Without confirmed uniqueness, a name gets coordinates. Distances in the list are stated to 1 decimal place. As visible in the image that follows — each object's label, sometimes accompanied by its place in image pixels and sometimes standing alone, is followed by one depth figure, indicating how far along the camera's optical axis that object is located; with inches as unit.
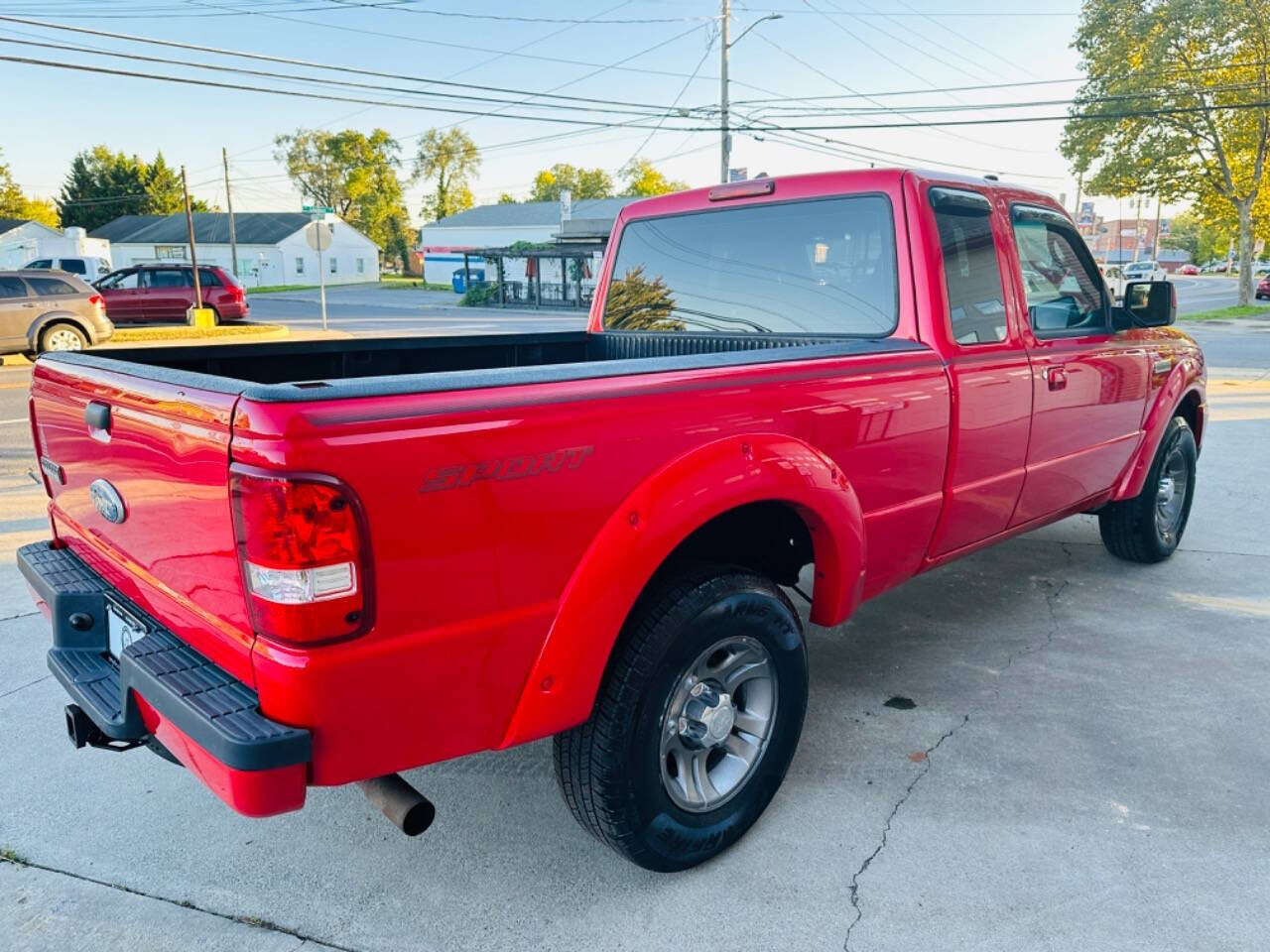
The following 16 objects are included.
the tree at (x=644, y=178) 3801.7
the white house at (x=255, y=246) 2527.1
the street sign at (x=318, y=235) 764.6
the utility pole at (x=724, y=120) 1114.1
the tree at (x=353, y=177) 3501.5
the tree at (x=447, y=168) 3703.2
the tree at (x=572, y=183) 4079.7
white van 1316.4
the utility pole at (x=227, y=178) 2012.8
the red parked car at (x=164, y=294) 995.3
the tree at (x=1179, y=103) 1077.8
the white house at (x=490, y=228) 2399.5
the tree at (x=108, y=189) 3024.1
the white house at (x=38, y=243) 2235.5
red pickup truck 68.7
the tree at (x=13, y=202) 2952.8
